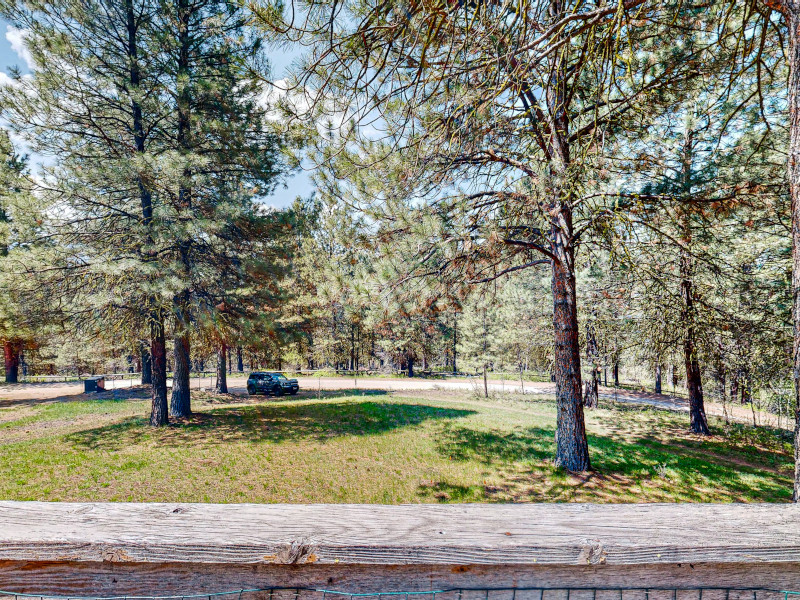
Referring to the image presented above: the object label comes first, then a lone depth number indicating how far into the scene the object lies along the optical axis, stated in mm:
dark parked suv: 18281
